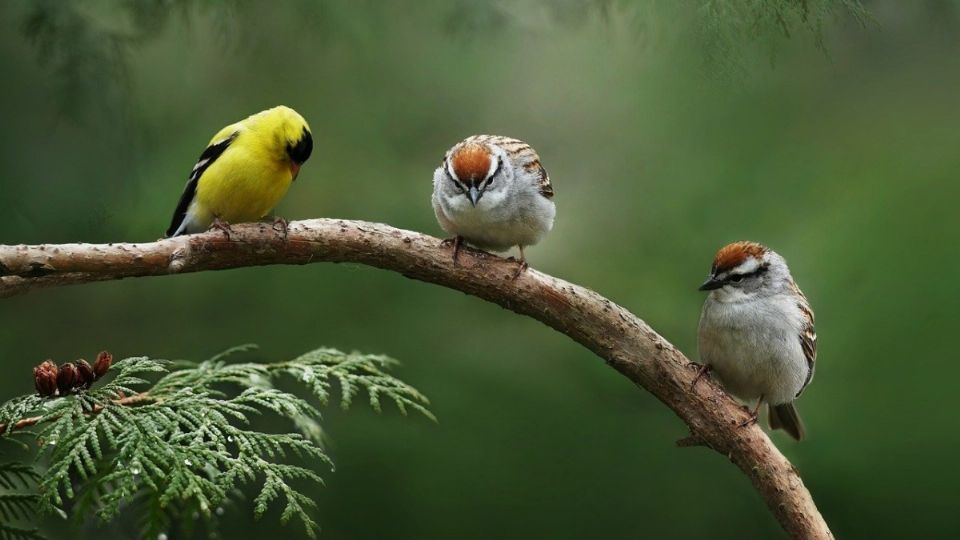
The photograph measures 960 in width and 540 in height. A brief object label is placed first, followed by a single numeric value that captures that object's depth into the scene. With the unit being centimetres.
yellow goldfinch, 782
